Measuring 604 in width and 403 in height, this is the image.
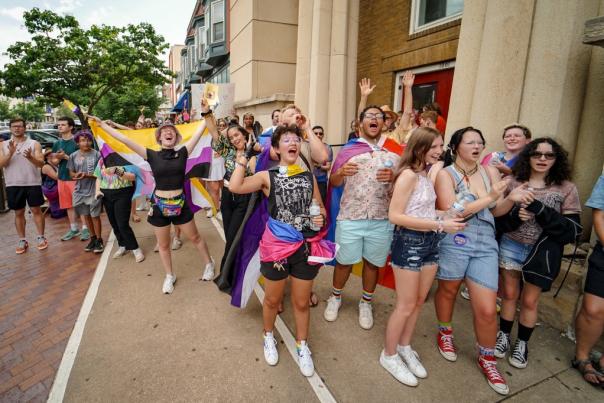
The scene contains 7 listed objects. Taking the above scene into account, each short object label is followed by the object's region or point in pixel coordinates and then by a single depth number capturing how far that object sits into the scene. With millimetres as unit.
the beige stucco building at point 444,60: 3371
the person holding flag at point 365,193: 2984
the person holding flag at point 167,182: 3875
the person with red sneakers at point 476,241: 2512
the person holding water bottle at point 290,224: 2562
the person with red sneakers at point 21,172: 5148
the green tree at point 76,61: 15430
